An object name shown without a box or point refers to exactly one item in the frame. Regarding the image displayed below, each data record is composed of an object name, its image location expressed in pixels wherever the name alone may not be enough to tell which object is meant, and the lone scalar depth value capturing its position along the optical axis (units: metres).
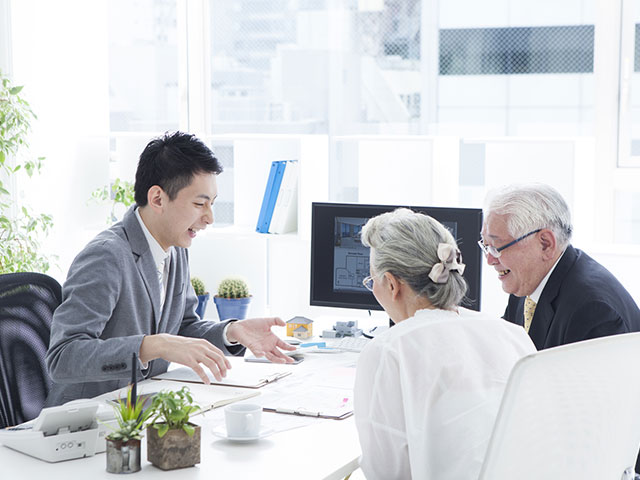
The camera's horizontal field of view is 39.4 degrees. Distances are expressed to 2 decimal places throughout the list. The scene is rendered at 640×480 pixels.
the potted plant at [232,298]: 3.87
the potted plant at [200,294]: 4.00
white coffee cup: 1.87
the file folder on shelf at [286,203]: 3.87
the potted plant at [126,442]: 1.66
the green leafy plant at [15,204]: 3.82
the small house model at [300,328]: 3.03
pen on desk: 1.72
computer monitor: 2.97
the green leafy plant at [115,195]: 4.24
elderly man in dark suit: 2.26
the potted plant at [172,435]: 1.68
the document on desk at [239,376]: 2.33
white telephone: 1.74
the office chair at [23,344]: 2.35
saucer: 1.86
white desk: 1.69
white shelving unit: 3.89
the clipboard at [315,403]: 2.11
